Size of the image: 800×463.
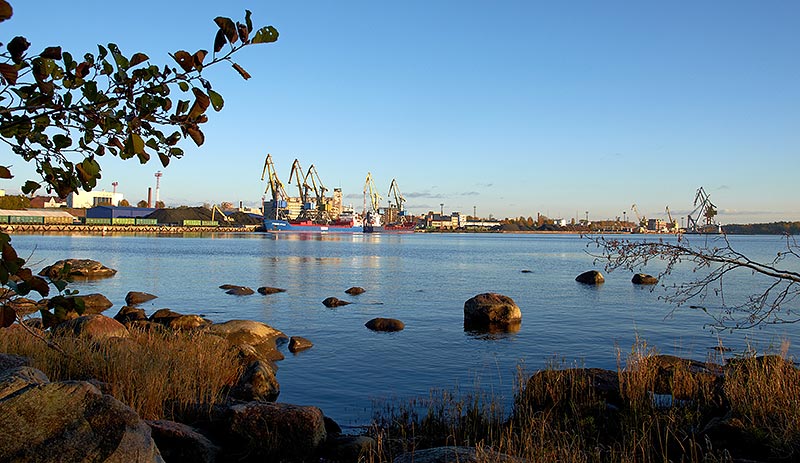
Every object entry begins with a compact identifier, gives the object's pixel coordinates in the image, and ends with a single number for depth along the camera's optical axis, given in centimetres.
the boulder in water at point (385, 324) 2243
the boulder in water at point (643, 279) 4095
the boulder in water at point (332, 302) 2893
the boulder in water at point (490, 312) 2353
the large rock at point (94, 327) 1430
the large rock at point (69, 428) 505
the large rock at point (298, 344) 1826
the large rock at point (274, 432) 818
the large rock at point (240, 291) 3373
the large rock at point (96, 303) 2562
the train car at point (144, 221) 17350
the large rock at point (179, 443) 734
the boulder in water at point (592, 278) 4187
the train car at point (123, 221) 16430
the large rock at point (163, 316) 2058
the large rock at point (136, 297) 2888
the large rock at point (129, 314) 2152
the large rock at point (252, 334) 1691
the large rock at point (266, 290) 3428
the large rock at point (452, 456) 579
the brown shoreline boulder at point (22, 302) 340
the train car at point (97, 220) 16212
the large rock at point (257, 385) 1155
